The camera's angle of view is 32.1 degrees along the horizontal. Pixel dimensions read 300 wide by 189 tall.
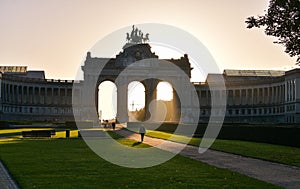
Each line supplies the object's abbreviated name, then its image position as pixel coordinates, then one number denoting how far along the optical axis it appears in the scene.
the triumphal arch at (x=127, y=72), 148.25
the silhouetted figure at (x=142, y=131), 49.11
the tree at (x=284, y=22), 33.78
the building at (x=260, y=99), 120.75
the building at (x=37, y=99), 136.75
